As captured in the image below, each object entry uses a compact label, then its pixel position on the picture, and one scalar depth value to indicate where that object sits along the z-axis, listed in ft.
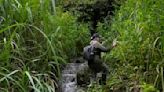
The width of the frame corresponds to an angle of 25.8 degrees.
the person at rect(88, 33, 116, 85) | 20.88
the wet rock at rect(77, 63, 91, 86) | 22.64
